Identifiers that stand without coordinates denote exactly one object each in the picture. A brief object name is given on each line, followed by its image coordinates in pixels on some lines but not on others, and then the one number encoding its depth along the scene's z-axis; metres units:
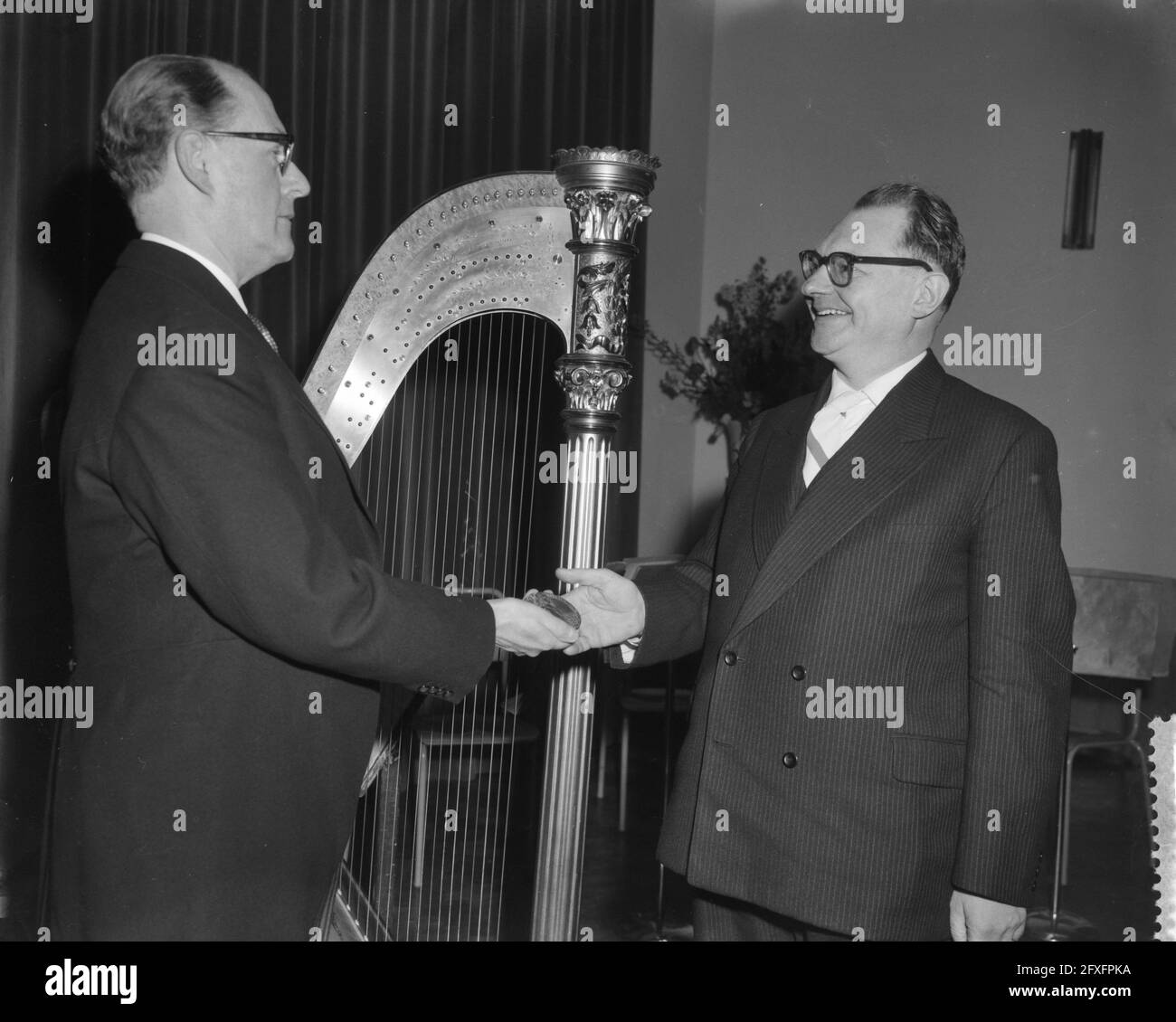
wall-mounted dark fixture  5.18
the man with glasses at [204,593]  1.48
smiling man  1.65
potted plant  5.39
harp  1.86
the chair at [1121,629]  3.64
